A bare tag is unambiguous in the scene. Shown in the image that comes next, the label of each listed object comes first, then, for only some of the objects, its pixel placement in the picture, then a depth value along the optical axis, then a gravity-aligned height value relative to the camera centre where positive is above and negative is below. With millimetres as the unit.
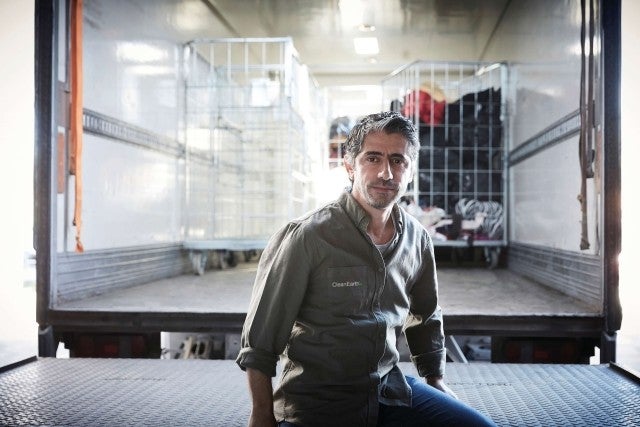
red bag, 6363 +1200
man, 1777 -311
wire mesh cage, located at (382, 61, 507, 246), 6328 +574
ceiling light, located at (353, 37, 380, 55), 7898 +2430
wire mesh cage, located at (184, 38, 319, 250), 5785 +858
